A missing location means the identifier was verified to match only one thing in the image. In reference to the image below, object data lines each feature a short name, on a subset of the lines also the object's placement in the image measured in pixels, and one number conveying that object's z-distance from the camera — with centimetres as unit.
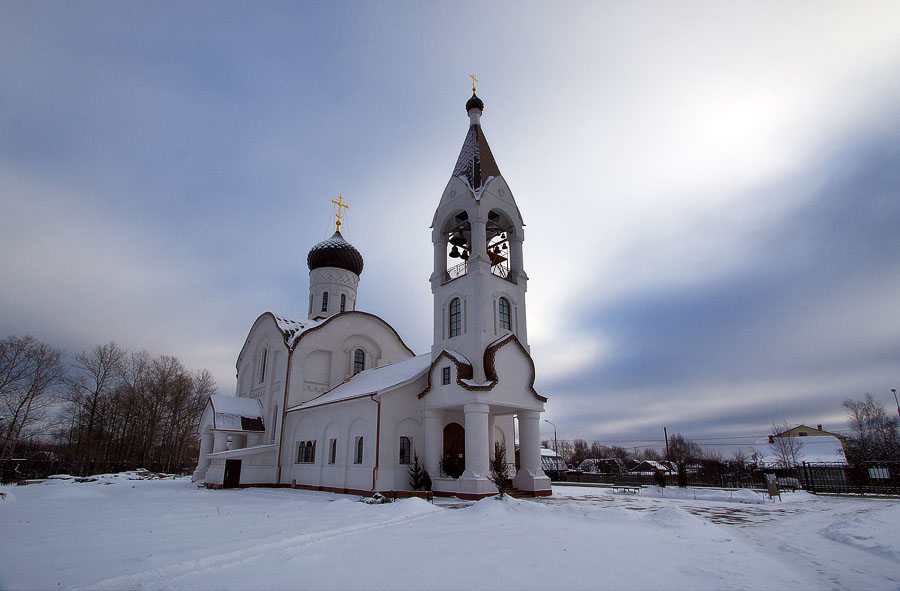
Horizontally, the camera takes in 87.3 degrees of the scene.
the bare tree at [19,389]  3089
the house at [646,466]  4862
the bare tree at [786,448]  4490
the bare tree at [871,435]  3660
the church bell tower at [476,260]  1967
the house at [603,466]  4700
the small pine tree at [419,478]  1839
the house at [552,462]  4280
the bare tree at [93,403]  3975
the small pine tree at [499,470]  1496
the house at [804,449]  4372
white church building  1864
